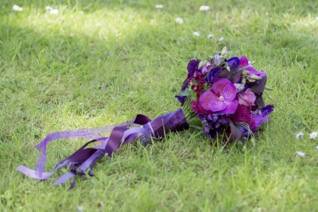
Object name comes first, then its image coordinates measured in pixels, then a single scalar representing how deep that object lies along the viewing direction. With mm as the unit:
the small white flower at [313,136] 3952
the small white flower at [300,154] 3736
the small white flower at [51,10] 5666
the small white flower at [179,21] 5707
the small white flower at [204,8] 6005
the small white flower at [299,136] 3955
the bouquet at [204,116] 3717
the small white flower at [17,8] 5668
